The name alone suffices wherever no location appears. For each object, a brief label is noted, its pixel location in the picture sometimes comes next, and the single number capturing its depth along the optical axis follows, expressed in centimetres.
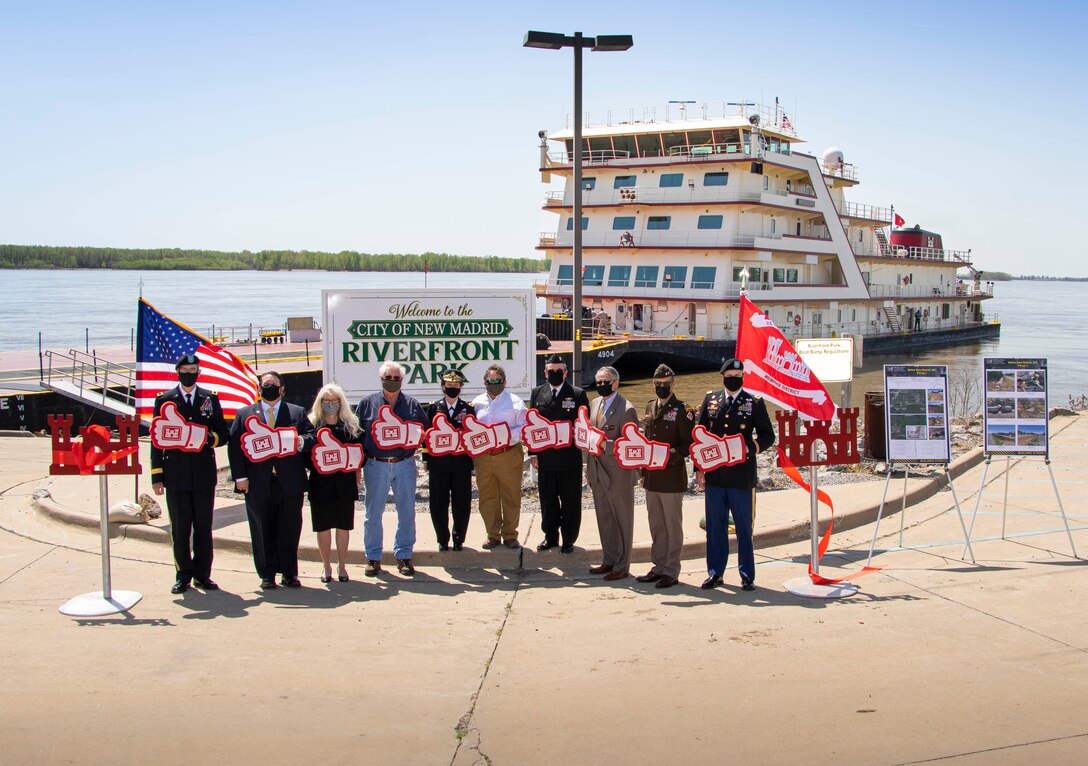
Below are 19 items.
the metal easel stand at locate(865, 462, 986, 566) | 771
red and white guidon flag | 787
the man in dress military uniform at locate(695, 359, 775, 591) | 709
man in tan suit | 746
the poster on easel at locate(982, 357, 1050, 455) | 820
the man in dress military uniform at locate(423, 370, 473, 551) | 796
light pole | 1370
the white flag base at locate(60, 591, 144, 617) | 641
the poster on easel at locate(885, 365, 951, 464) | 820
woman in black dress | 730
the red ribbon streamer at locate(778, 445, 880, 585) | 713
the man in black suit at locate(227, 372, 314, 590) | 707
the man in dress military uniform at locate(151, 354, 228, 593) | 706
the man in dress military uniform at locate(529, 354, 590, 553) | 795
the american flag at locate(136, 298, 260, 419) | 1062
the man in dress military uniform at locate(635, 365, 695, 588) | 721
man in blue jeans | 755
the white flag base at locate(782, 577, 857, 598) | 688
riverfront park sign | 1148
